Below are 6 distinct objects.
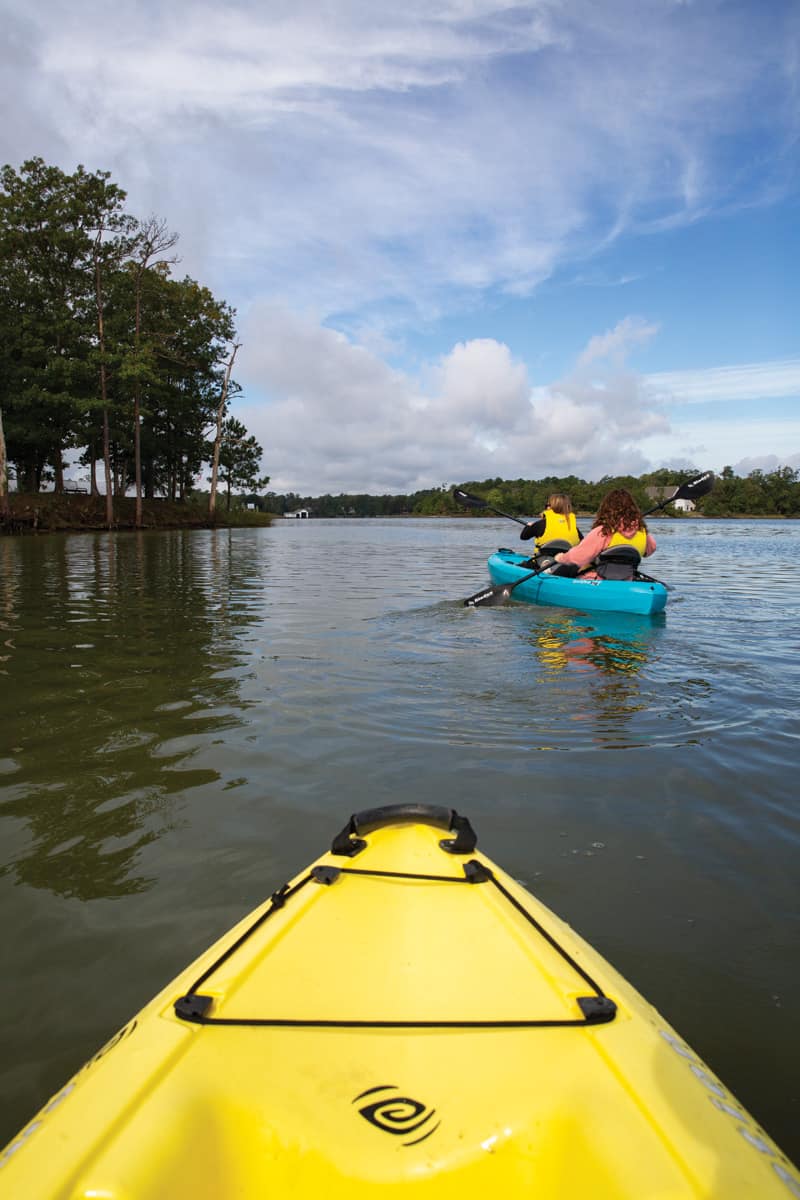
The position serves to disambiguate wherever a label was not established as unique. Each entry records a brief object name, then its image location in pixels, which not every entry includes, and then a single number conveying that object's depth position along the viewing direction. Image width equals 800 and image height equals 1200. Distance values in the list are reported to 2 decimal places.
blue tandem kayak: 9.09
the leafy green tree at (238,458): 47.44
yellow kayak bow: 1.27
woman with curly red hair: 9.34
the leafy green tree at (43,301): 28.89
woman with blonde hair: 11.68
